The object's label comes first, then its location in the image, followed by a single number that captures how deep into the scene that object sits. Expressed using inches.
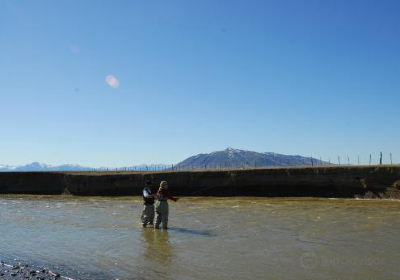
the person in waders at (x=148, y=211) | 663.8
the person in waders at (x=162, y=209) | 639.8
